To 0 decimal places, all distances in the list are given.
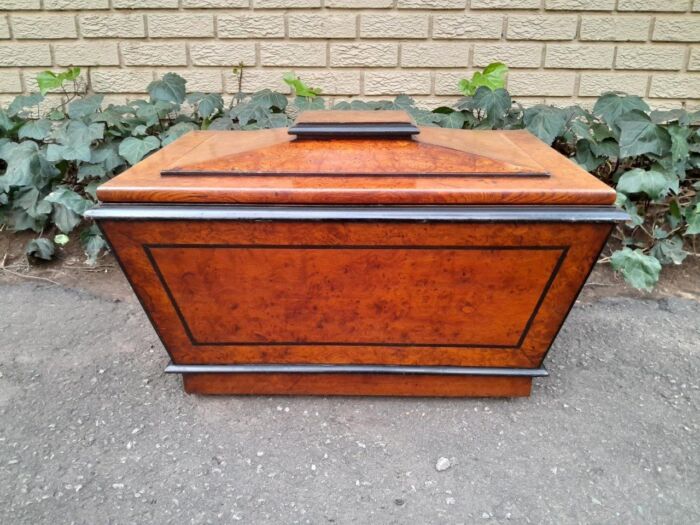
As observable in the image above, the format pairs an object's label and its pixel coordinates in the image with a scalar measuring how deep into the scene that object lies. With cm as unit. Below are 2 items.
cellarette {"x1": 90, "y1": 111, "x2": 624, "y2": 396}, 138
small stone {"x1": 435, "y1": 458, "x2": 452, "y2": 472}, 153
